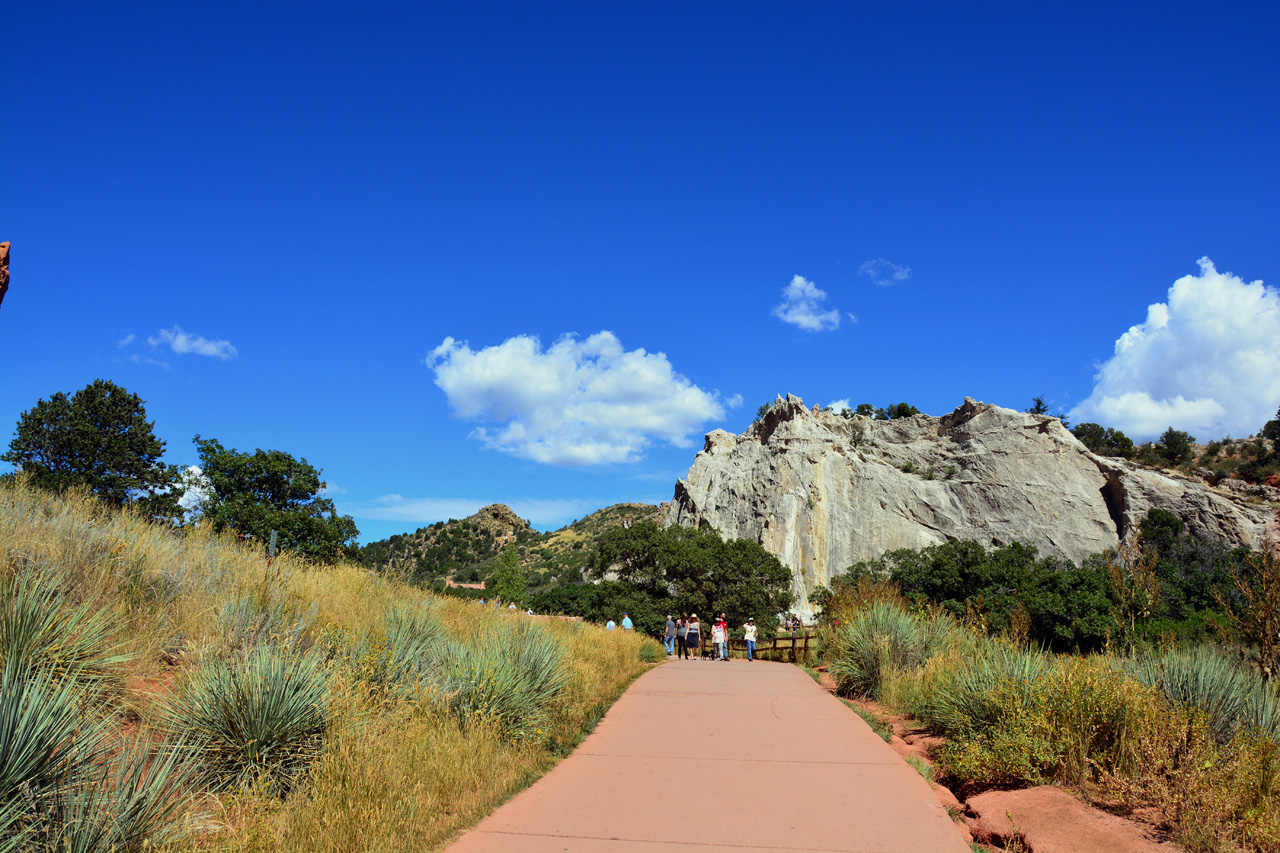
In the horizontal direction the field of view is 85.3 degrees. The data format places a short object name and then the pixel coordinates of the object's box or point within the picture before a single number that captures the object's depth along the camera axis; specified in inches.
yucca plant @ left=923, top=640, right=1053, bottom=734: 273.3
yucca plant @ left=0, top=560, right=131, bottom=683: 195.5
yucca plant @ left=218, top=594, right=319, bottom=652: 266.2
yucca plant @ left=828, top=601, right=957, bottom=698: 449.7
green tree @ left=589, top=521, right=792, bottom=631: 1448.3
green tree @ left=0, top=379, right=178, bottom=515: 1181.1
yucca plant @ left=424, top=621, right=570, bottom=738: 272.8
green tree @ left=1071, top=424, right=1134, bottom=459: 3248.0
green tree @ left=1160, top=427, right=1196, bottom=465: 2947.8
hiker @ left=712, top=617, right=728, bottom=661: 973.2
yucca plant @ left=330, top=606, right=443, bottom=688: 263.3
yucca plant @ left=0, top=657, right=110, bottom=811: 133.2
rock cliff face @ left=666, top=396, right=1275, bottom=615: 2356.1
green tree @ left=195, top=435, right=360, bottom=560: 1161.4
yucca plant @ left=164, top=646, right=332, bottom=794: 193.3
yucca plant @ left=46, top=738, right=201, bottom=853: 129.0
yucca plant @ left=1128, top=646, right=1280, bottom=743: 256.8
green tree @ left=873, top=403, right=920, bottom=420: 3902.6
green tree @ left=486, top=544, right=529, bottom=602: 2249.0
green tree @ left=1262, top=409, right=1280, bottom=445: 2650.1
